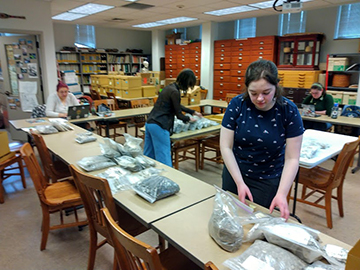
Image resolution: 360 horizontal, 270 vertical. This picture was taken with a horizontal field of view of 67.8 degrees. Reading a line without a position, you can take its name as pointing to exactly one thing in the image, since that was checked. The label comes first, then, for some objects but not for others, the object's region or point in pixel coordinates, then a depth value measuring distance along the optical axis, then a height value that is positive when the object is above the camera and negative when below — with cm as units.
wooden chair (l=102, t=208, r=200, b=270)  89 -70
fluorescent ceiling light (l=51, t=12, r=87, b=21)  655 +149
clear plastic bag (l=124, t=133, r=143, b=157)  205 -53
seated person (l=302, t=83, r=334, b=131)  434 -45
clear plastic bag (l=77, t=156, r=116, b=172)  192 -63
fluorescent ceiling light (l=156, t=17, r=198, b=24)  723 +153
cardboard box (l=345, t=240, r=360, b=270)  76 -51
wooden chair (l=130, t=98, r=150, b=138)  528 -61
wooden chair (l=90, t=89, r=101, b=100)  677 -48
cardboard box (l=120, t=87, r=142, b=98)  610 -39
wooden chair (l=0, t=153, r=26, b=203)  302 -100
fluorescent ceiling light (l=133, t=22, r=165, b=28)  809 +156
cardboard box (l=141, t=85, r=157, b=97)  635 -34
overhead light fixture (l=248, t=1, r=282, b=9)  533 +144
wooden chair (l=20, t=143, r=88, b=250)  202 -93
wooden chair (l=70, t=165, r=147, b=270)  146 -79
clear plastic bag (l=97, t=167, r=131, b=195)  166 -66
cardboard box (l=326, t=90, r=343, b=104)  580 -43
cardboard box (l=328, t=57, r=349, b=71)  568 +25
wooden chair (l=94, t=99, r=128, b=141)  502 -87
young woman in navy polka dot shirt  136 -34
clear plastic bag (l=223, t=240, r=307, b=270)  91 -63
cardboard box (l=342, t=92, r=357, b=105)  562 -46
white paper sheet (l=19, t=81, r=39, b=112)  511 -36
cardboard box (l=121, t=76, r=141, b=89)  603 -14
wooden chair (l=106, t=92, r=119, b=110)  572 -46
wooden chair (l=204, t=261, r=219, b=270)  81 -57
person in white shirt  390 -40
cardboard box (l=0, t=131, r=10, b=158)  312 -79
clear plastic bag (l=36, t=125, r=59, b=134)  301 -60
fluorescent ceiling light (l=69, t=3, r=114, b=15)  566 +145
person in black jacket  279 -41
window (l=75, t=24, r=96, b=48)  886 +134
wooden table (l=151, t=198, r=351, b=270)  105 -69
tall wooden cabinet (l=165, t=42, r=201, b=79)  851 +57
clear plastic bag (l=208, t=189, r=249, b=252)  107 -60
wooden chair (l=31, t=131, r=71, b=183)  234 -85
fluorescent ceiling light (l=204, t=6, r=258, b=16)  591 +148
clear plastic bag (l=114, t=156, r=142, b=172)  189 -62
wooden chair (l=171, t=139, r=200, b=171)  352 -95
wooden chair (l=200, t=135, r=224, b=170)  382 -96
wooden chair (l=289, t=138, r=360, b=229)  236 -97
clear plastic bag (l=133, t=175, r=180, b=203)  150 -63
